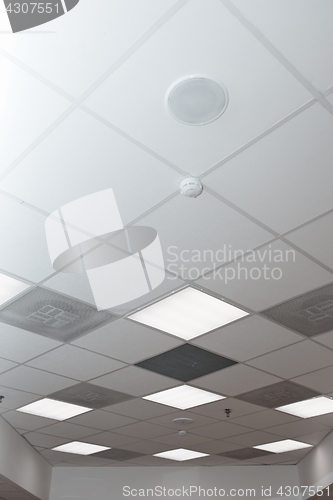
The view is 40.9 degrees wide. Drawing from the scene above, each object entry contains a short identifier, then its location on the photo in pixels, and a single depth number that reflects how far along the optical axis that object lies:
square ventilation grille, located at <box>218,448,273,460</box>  6.82
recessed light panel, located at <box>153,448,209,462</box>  6.81
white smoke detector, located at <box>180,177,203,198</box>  2.18
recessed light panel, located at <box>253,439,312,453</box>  6.50
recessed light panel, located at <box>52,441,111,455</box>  6.41
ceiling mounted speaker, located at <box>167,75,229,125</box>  1.78
